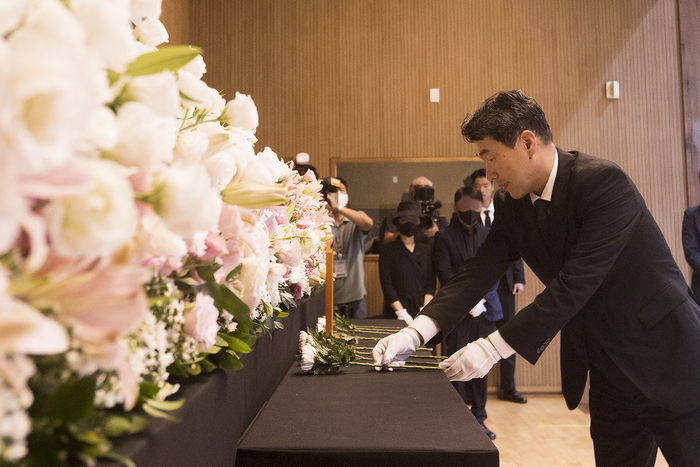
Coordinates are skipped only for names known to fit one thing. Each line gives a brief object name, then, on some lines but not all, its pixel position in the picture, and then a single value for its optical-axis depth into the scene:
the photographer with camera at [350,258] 3.43
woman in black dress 3.53
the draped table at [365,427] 0.84
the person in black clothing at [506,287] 3.69
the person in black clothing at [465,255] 3.45
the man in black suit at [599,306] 1.40
